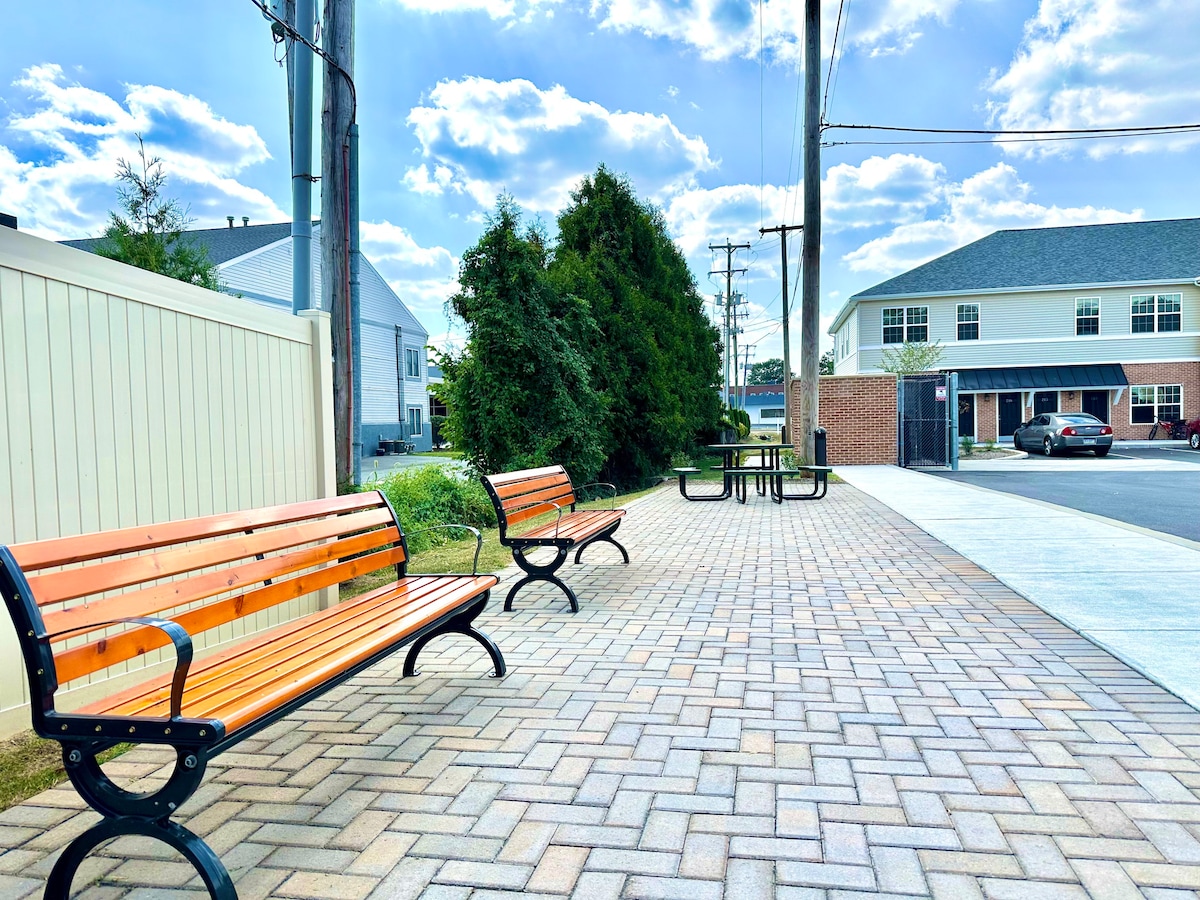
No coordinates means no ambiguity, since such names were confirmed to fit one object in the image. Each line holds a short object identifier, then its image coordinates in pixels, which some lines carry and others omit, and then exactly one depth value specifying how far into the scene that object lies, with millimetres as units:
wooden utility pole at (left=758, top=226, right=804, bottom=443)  29256
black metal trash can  17156
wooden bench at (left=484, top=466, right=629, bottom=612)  5910
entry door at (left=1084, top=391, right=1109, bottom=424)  32438
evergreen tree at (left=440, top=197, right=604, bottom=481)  12578
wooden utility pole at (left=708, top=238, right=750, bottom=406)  52809
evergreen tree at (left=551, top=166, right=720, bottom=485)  16234
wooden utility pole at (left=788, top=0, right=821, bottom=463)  17703
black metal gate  20984
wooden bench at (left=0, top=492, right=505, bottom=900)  2215
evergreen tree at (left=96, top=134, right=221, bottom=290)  11039
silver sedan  23722
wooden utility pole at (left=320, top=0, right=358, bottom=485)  7324
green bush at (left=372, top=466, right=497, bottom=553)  9727
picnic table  12969
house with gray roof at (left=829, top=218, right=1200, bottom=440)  32312
